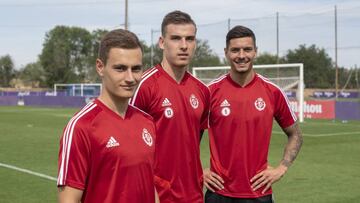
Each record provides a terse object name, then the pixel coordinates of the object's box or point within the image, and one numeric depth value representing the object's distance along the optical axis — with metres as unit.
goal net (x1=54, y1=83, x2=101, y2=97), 65.81
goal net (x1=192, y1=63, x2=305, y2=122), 27.37
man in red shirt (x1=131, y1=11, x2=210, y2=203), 3.99
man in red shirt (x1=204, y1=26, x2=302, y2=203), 4.55
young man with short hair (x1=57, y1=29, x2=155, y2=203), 2.85
